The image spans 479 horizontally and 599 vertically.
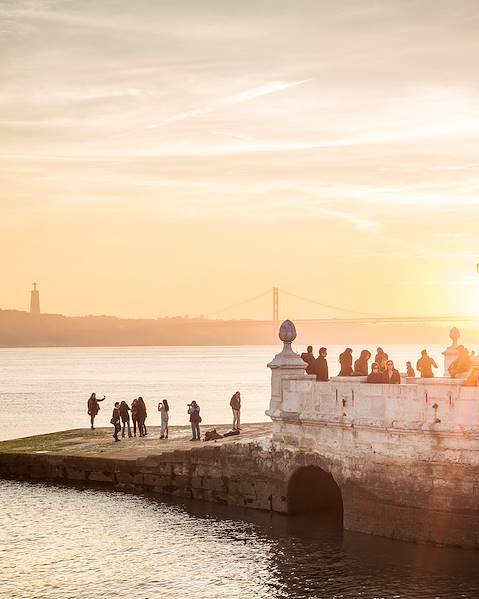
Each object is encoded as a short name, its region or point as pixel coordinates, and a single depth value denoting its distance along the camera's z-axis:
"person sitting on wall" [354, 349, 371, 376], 25.98
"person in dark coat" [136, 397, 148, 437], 37.81
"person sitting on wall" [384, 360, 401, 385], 24.59
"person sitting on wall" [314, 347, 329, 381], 27.22
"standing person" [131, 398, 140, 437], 38.00
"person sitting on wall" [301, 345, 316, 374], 27.55
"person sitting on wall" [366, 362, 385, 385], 24.38
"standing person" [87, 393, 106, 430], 42.19
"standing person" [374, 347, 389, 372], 24.87
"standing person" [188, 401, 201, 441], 34.09
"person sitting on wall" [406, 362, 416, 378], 29.41
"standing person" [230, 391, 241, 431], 35.12
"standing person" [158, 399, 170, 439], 36.22
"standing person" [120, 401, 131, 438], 36.97
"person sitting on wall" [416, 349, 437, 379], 27.73
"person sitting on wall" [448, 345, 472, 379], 24.91
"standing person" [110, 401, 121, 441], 36.84
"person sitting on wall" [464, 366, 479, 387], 22.28
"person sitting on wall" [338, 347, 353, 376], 25.84
